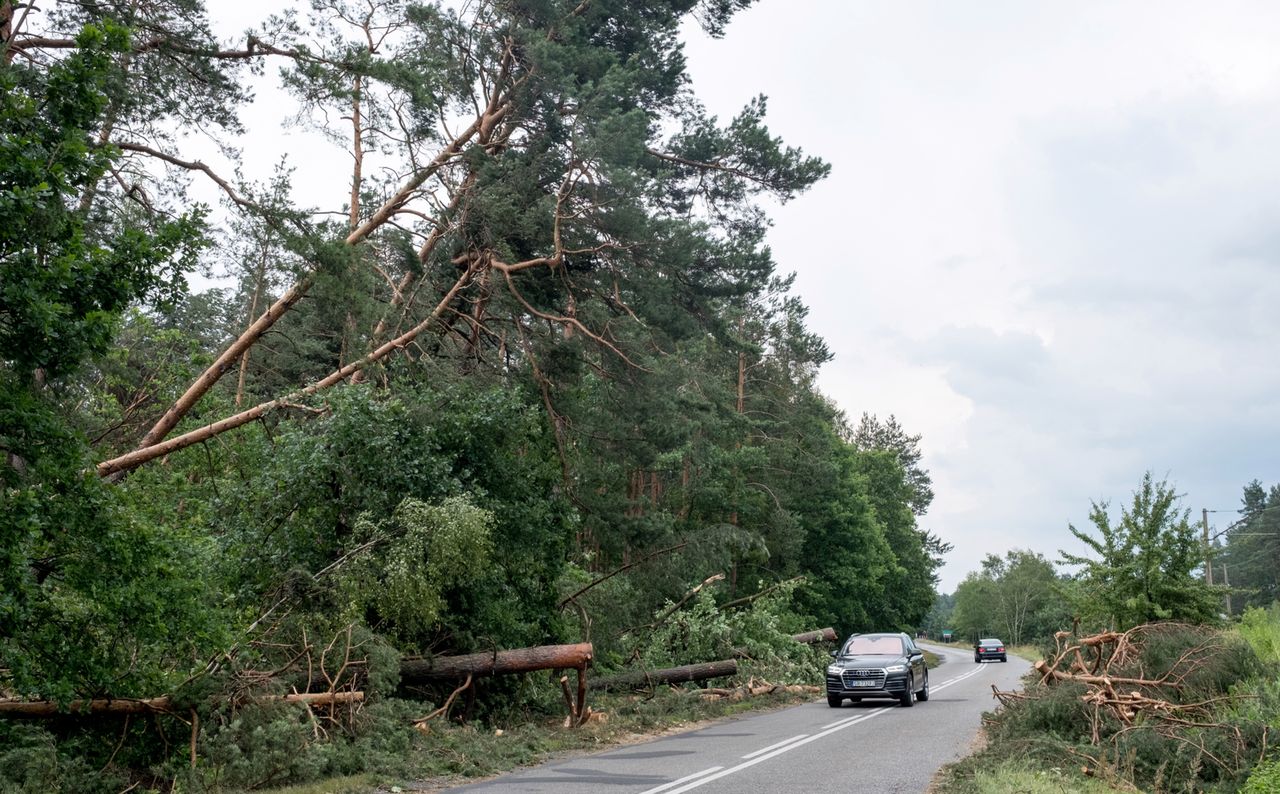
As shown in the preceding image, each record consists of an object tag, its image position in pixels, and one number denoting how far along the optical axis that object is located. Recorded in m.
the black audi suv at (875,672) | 21.27
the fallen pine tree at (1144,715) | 9.69
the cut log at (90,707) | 9.76
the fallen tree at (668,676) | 21.17
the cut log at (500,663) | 16.23
